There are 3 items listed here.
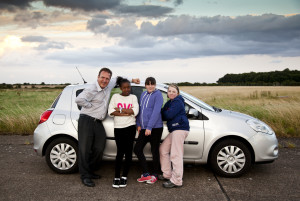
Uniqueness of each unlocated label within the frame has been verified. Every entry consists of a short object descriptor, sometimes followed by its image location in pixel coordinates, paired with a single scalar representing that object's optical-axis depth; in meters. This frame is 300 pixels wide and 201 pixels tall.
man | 5.09
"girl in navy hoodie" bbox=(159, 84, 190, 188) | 4.86
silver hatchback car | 5.22
